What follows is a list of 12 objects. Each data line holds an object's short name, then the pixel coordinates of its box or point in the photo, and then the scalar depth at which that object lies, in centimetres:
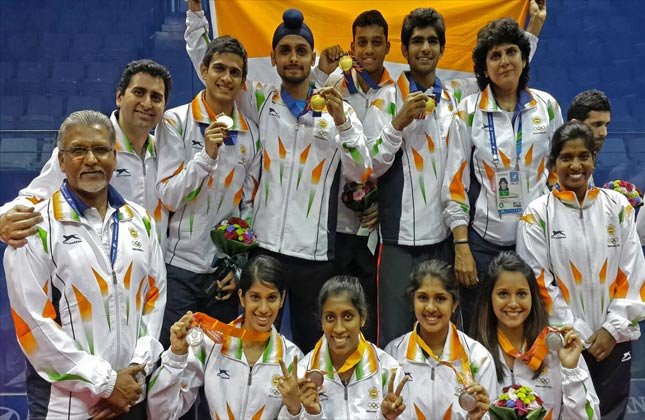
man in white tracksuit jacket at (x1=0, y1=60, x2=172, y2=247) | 400
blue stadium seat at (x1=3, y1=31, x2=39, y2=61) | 628
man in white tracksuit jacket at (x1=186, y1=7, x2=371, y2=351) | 418
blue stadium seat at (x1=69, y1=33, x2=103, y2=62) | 636
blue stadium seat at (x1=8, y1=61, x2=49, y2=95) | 627
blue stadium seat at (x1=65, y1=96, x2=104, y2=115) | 630
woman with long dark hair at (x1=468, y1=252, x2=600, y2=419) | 363
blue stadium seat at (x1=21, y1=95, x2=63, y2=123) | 628
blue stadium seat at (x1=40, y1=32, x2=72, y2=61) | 633
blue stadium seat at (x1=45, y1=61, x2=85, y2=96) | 631
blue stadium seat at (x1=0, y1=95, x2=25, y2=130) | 623
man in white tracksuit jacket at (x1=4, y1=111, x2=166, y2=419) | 312
